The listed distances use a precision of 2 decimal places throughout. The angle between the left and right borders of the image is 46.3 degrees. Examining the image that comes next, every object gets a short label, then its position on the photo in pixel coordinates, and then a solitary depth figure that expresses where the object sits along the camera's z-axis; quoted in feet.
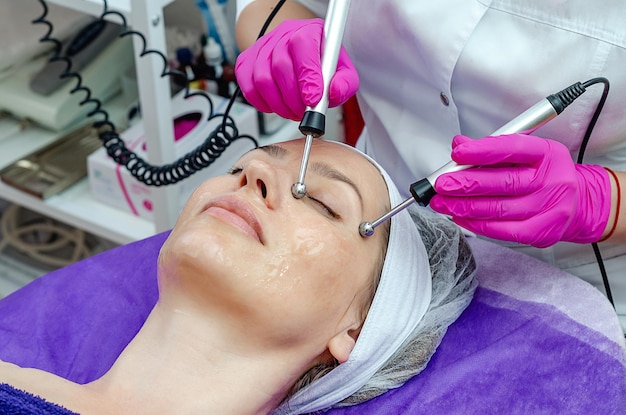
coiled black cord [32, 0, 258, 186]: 4.57
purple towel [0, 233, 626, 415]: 3.58
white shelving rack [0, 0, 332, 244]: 4.73
